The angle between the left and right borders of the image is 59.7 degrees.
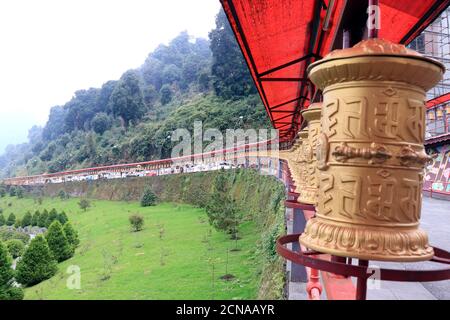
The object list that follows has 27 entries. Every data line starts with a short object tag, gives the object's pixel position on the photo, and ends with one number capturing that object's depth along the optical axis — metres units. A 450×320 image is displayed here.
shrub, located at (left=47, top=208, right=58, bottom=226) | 27.99
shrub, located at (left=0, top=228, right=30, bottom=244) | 24.56
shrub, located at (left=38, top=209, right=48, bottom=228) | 28.52
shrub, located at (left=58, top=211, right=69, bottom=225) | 26.77
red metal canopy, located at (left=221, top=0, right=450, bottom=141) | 2.30
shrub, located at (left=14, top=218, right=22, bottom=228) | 29.75
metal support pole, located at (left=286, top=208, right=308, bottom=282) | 6.34
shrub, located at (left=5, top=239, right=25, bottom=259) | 21.64
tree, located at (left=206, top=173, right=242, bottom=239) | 17.06
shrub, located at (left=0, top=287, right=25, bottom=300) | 13.28
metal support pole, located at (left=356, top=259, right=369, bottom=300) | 1.32
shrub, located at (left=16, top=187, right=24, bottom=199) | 44.22
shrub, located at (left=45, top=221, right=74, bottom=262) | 19.07
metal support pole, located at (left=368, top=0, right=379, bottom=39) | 1.37
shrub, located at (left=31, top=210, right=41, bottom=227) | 29.25
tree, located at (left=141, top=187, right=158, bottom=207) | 30.23
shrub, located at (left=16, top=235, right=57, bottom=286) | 16.14
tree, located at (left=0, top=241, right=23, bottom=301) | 13.28
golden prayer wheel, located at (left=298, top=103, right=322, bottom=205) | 2.38
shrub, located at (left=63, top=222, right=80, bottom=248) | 20.77
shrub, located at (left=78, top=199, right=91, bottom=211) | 32.34
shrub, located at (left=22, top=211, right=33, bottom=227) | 29.62
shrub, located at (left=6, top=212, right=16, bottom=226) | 31.65
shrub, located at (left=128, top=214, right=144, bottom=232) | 21.91
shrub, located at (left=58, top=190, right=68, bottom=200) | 40.00
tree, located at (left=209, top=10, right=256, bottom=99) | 39.53
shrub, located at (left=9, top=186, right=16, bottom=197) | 46.03
